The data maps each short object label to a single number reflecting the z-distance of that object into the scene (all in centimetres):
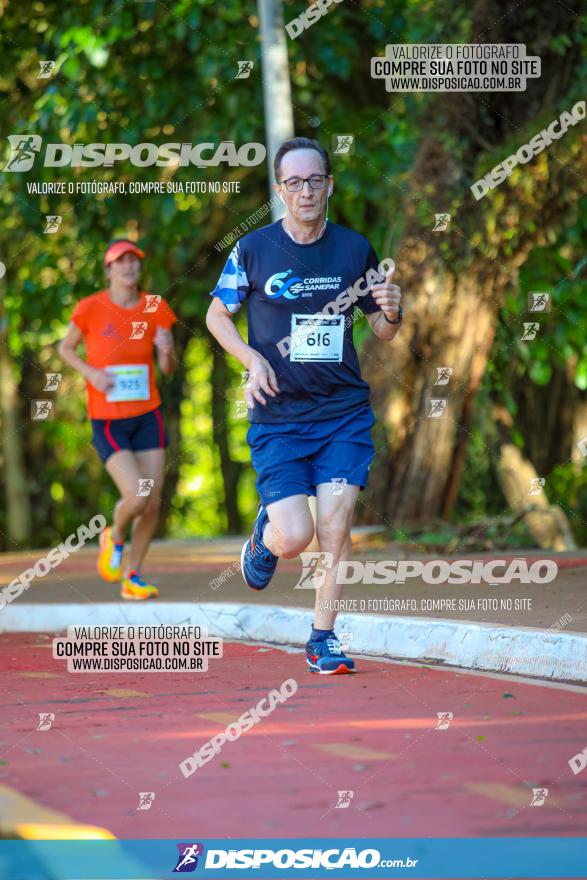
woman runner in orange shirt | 1020
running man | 679
